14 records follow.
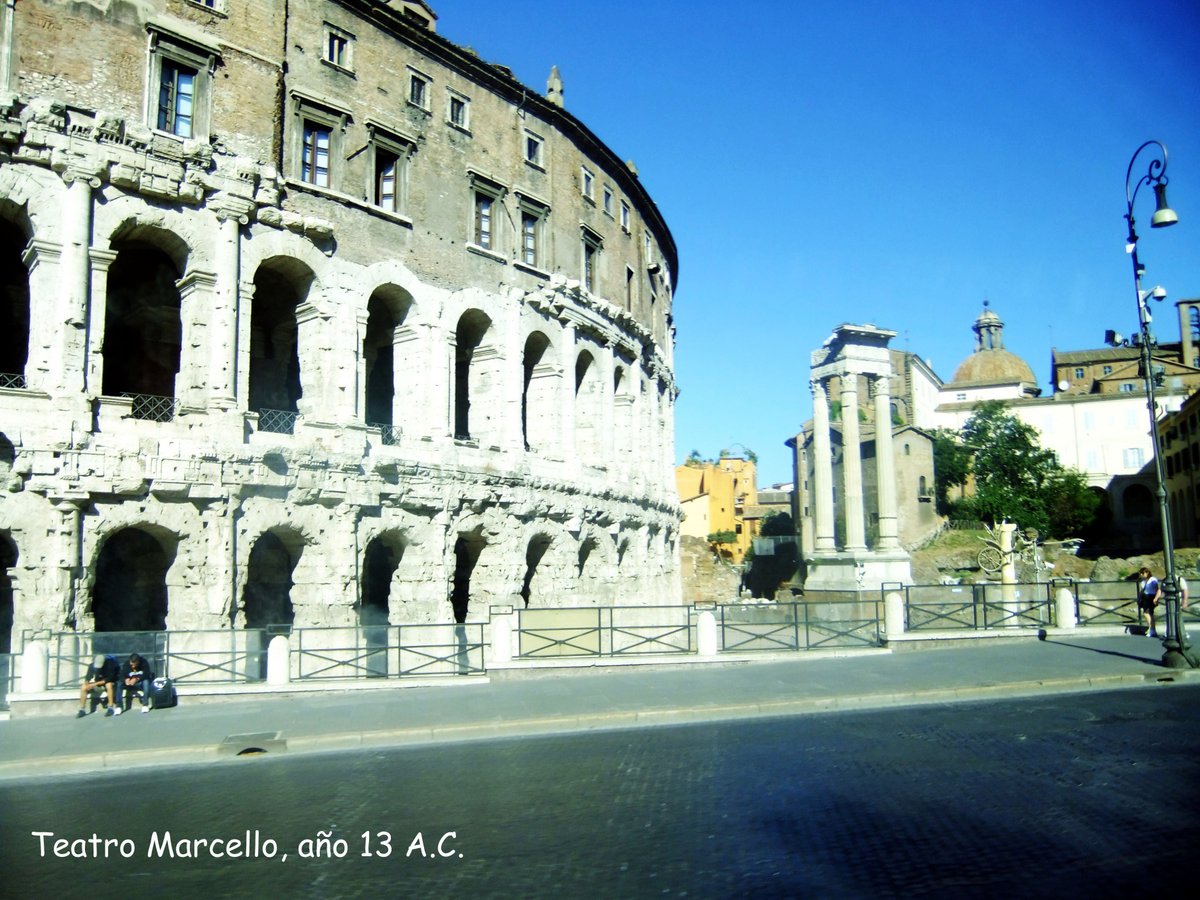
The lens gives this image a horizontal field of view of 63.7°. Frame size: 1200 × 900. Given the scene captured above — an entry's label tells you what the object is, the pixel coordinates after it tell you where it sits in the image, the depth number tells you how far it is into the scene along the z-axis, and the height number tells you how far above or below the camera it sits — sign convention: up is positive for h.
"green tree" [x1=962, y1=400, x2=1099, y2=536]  62.31 +4.28
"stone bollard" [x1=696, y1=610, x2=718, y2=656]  18.95 -1.69
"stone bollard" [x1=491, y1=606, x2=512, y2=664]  17.88 -1.63
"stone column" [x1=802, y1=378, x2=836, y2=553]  34.69 +2.91
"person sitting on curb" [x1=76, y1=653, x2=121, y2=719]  14.90 -1.93
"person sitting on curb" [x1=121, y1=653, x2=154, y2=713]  15.27 -1.94
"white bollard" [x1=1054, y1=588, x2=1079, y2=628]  21.98 -1.52
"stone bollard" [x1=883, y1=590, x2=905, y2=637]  20.59 -1.50
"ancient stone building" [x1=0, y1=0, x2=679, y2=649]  18.00 +5.52
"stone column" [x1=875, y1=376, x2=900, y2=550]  33.09 +2.75
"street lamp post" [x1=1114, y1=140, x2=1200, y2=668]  15.88 +2.62
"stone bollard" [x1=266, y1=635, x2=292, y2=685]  16.55 -1.80
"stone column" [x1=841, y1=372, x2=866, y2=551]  33.03 +2.71
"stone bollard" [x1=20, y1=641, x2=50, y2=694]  15.36 -1.74
